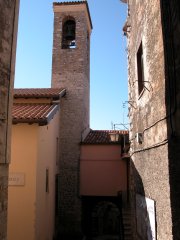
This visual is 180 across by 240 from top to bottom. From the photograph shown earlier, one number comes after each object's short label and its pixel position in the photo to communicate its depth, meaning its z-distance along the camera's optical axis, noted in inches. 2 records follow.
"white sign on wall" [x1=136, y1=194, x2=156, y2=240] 171.9
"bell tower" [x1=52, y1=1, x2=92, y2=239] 478.6
